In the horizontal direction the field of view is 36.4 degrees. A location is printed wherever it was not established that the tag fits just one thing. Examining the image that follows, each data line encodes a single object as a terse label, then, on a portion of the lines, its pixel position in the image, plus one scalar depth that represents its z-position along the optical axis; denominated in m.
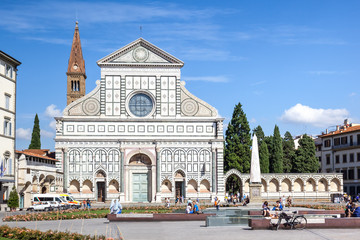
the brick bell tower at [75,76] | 81.25
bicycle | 23.88
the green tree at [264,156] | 75.31
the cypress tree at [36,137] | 82.62
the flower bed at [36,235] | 19.38
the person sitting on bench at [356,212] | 26.13
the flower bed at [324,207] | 42.42
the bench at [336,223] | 23.83
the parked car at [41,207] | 45.62
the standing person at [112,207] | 33.06
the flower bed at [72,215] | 32.75
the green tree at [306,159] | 77.00
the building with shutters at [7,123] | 46.91
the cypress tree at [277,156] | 78.44
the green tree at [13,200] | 45.12
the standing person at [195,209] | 33.18
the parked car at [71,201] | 49.89
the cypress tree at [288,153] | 86.25
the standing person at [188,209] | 33.94
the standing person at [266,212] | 29.32
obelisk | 45.56
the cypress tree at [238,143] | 68.50
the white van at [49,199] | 46.75
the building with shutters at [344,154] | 72.81
